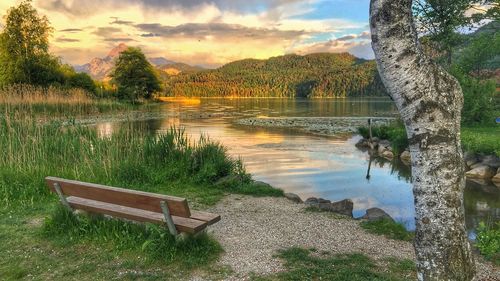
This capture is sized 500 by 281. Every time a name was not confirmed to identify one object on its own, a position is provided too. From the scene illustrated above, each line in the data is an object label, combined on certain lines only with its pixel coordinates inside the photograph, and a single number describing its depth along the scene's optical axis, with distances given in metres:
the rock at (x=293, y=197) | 10.23
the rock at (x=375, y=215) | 8.38
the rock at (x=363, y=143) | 24.19
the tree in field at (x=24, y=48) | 42.56
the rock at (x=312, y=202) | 9.46
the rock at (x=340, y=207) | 9.15
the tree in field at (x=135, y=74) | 70.24
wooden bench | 4.80
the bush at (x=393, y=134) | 21.11
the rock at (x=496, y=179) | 14.81
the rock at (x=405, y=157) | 19.60
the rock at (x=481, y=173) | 15.47
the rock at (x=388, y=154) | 20.94
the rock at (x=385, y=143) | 22.58
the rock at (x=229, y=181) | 10.94
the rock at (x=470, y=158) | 16.72
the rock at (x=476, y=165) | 16.01
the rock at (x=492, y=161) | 15.61
